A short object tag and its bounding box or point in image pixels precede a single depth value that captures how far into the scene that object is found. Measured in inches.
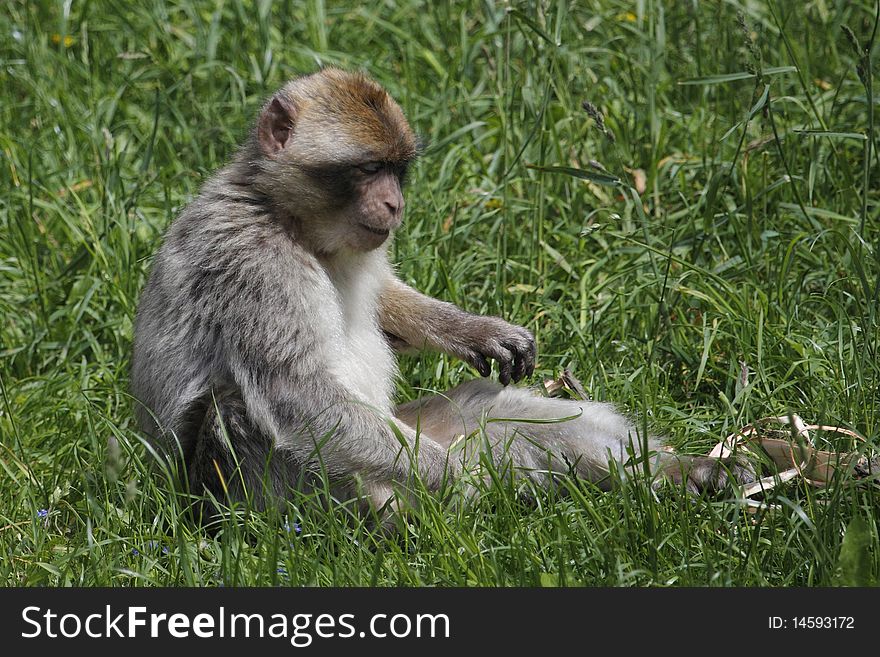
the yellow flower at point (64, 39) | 566.8
